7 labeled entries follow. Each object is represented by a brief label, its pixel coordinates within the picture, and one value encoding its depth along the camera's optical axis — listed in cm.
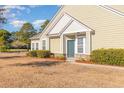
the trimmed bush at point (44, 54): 1192
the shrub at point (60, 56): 1055
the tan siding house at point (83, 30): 825
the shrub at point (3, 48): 2540
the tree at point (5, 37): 2722
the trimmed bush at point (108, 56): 756
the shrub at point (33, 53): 1318
